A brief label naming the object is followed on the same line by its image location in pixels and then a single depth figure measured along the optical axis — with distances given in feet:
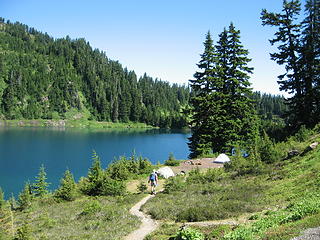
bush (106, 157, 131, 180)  98.89
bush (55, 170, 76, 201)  84.07
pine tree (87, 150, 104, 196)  86.12
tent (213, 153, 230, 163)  108.35
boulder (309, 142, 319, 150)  67.46
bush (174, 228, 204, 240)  33.45
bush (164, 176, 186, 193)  75.66
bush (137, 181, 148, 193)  83.10
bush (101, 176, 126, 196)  82.94
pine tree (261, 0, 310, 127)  103.65
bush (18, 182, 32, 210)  81.22
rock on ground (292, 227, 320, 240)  24.31
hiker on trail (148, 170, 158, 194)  78.84
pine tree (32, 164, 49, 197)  99.05
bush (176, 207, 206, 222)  46.57
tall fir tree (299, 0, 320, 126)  100.07
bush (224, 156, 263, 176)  76.07
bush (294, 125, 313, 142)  84.84
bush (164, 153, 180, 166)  111.42
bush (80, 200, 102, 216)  62.19
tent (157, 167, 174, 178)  97.71
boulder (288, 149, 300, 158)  73.15
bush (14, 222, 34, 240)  43.09
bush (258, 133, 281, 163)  79.61
